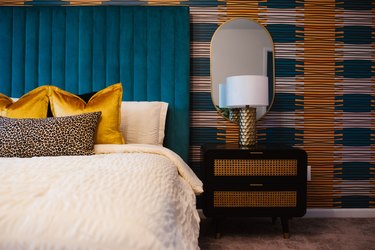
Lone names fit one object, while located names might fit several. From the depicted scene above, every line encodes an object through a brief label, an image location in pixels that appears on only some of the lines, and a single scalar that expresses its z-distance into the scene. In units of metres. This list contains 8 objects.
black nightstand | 2.03
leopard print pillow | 1.56
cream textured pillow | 2.21
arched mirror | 2.55
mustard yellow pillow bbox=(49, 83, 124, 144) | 1.88
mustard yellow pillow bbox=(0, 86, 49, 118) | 1.91
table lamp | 2.16
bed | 0.77
